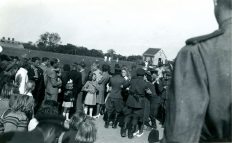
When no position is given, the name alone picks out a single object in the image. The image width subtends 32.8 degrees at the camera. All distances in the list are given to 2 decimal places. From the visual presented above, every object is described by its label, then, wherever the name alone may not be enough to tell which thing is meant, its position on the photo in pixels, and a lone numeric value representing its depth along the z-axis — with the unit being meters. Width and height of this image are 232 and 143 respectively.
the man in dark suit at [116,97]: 10.90
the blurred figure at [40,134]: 3.45
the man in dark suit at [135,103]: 9.69
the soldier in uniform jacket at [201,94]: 1.49
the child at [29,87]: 7.28
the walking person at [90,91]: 11.45
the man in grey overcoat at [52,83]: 10.62
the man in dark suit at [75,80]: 10.95
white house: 70.38
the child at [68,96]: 10.84
